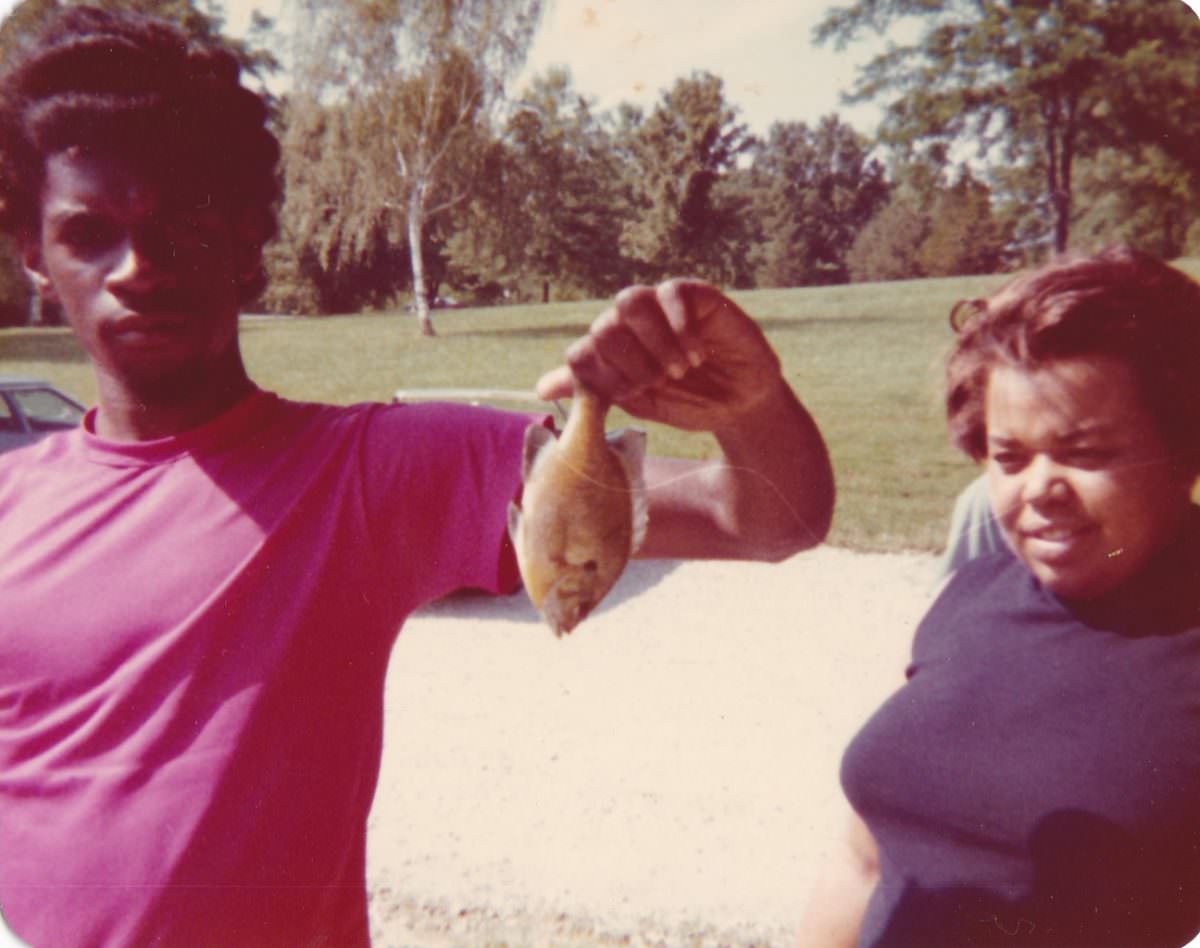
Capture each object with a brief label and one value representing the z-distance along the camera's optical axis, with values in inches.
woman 43.9
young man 44.8
